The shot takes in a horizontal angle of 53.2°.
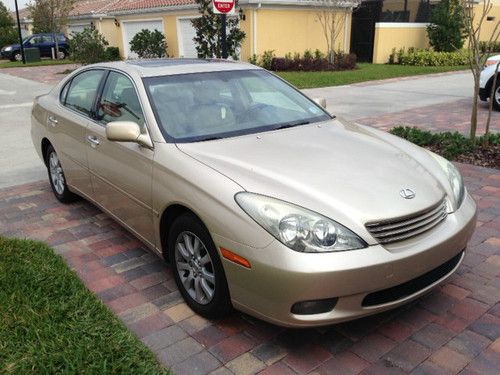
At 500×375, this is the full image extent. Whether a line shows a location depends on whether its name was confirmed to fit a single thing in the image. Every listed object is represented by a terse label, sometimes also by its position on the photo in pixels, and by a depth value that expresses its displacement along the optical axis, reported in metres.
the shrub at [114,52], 26.28
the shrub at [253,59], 19.57
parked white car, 9.99
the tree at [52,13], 27.31
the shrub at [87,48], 19.25
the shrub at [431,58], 21.67
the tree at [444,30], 22.58
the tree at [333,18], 20.70
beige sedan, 2.52
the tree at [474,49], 6.20
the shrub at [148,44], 21.56
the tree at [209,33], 15.23
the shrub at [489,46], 6.42
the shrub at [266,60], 19.84
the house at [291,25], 19.89
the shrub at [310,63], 19.50
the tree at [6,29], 36.20
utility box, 27.92
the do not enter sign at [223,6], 7.86
